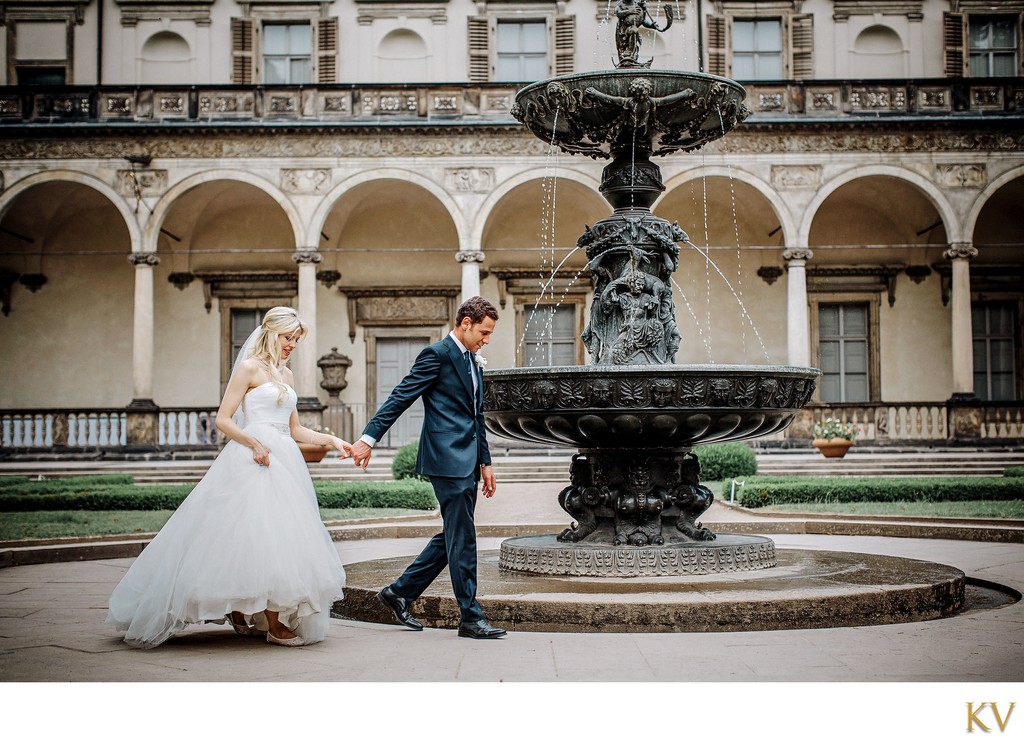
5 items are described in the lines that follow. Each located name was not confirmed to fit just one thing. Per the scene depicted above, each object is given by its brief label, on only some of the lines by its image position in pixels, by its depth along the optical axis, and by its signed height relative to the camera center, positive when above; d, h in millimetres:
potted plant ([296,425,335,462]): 19516 -804
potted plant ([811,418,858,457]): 21203 -634
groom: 5523 -141
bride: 5500 -680
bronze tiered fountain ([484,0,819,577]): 6703 +124
